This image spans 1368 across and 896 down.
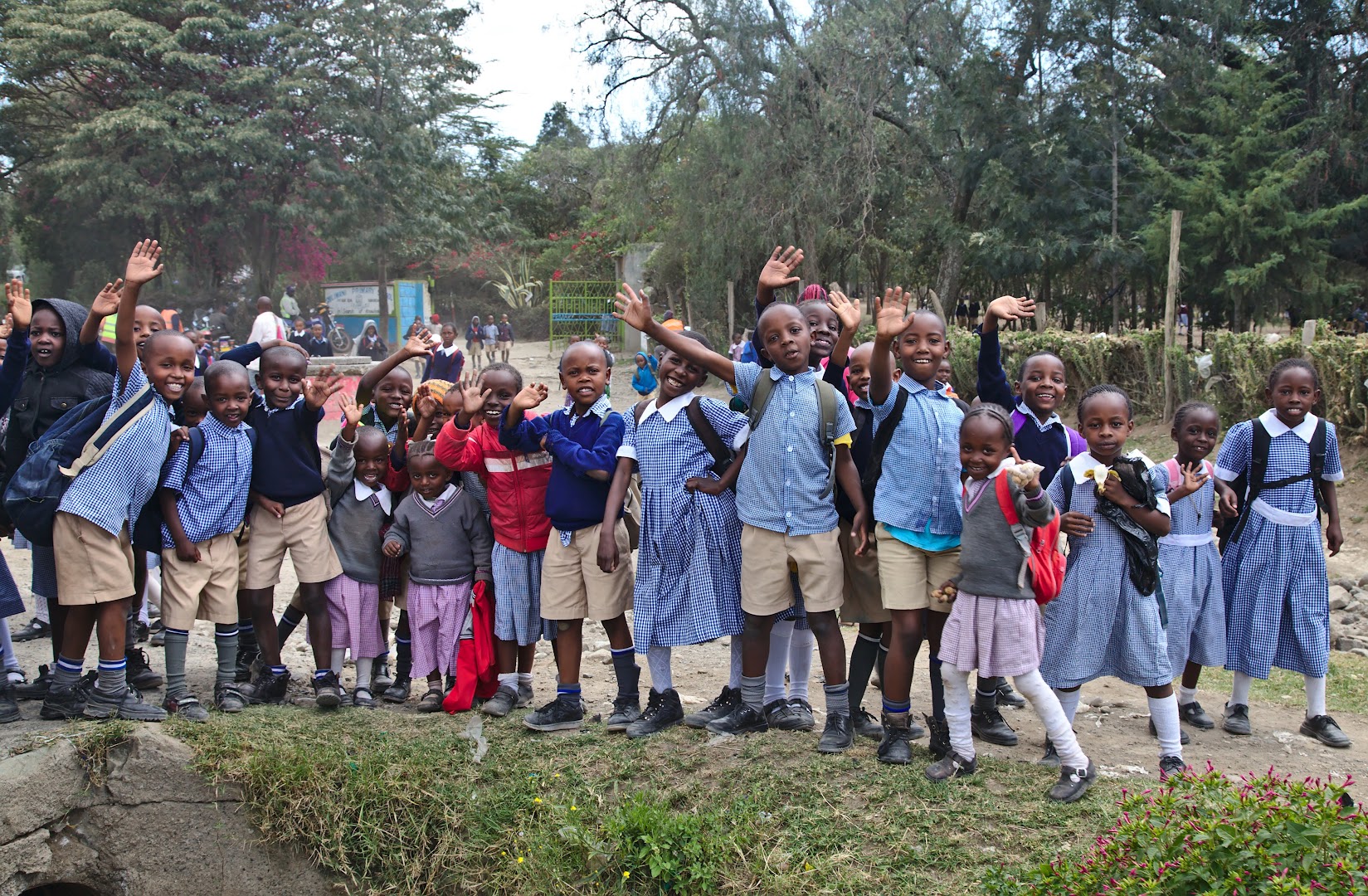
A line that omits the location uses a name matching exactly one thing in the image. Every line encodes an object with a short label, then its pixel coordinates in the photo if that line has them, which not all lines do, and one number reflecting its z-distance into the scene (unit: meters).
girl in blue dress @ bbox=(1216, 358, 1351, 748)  4.41
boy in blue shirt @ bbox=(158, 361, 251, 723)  4.32
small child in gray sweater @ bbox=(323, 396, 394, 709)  4.73
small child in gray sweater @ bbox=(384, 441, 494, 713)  4.69
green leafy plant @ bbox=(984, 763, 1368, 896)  2.35
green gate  27.27
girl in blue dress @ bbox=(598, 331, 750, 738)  4.16
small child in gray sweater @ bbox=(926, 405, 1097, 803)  3.53
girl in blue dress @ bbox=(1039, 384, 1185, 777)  3.75
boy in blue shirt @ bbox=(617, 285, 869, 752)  3.91
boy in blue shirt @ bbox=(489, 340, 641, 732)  4.24
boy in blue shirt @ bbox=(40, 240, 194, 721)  4.04
